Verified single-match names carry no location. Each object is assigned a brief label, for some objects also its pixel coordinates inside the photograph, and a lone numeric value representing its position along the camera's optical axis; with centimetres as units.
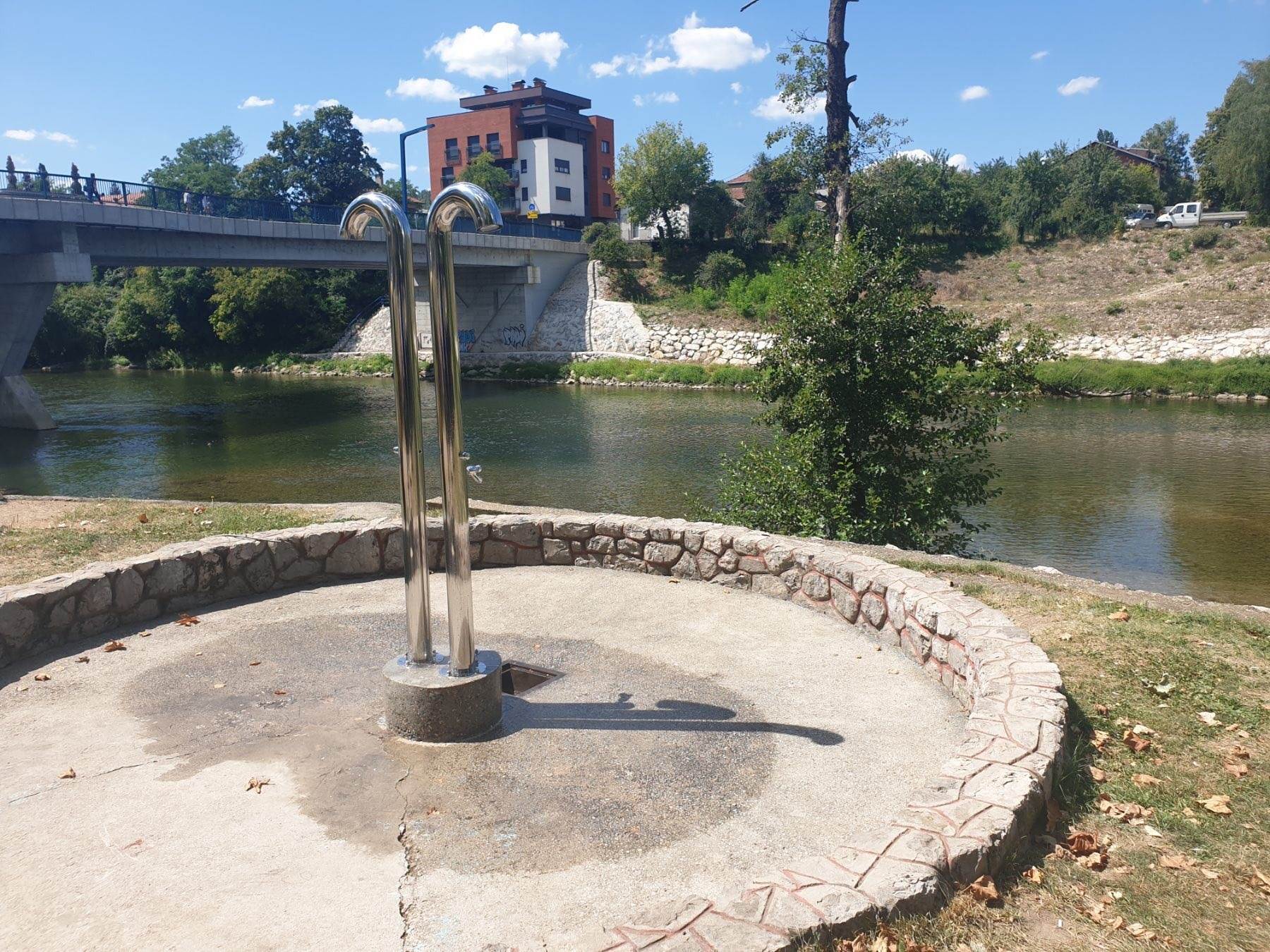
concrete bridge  2525
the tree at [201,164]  7088
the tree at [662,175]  5075
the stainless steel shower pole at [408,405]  493
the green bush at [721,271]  4638
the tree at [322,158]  6312
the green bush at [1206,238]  4088
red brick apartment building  6738
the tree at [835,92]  2045
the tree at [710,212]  5044
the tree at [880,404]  1048
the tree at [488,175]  6291
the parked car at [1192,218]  4788
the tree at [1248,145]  4525
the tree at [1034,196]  4650
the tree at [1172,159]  6681
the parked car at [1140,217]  4859
